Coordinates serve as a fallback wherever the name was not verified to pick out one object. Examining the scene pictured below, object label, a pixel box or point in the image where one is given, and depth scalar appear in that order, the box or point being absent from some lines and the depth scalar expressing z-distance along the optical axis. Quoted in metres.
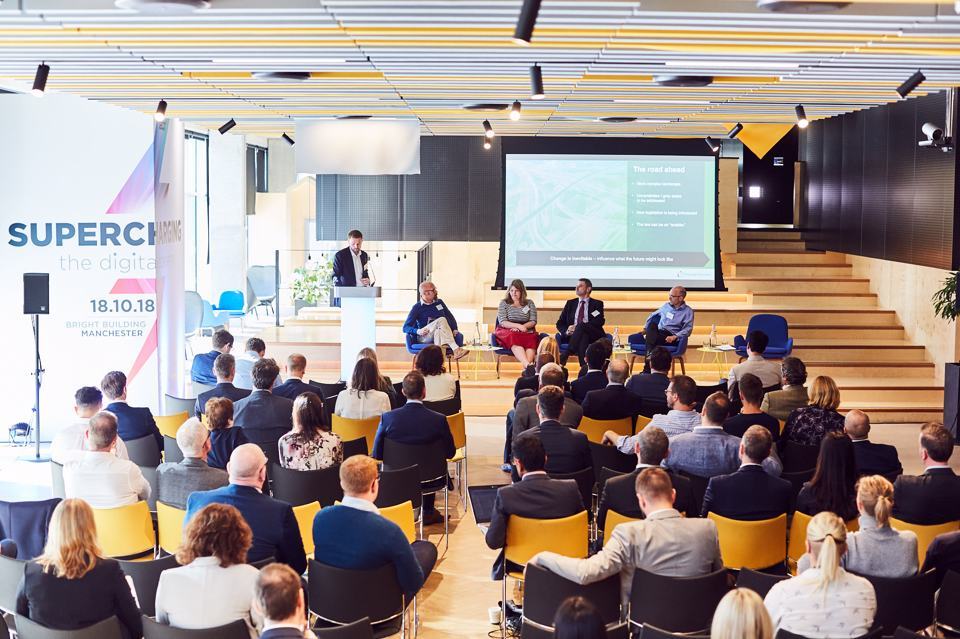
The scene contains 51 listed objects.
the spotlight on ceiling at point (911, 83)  8.10
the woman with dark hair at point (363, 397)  7.55
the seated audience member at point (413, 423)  6.86
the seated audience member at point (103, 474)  5.45
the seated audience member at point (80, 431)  6.32
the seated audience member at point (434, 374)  8.18
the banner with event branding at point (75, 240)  9.72
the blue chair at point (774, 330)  12.11
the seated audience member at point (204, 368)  8.80
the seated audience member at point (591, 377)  8.46
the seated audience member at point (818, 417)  6.83
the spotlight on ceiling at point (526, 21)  5.29
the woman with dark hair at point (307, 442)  6.11
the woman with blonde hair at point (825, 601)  3.90
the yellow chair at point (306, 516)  5.34
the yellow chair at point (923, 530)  5.34
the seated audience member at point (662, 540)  4.54
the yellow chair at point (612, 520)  5.36
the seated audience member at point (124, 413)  6.99
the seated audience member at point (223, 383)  7.65
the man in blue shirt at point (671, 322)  11.77
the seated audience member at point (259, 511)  4.70
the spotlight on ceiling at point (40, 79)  7.48
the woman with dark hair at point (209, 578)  3.86
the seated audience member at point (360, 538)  4.53
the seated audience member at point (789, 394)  7.70
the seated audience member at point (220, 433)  6.29
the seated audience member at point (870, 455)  6.11
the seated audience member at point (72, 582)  3.97
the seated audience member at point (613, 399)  7.70
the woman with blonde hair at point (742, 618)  3.05
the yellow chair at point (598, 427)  7.66
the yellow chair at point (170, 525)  5.29
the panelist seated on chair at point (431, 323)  11.60
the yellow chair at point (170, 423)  7.65
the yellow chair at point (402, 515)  5.17
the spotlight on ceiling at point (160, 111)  9.63
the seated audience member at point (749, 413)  6.88
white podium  11.00
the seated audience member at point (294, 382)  7.62
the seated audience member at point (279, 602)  3.35
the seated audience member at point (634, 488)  5.55
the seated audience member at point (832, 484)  5.54
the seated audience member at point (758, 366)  8.87
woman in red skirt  11.77
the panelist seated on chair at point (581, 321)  11.69
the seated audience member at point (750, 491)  5.40
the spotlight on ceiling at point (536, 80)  7.58
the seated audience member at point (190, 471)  5.48
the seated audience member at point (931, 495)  5.42
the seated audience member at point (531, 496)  5.11
